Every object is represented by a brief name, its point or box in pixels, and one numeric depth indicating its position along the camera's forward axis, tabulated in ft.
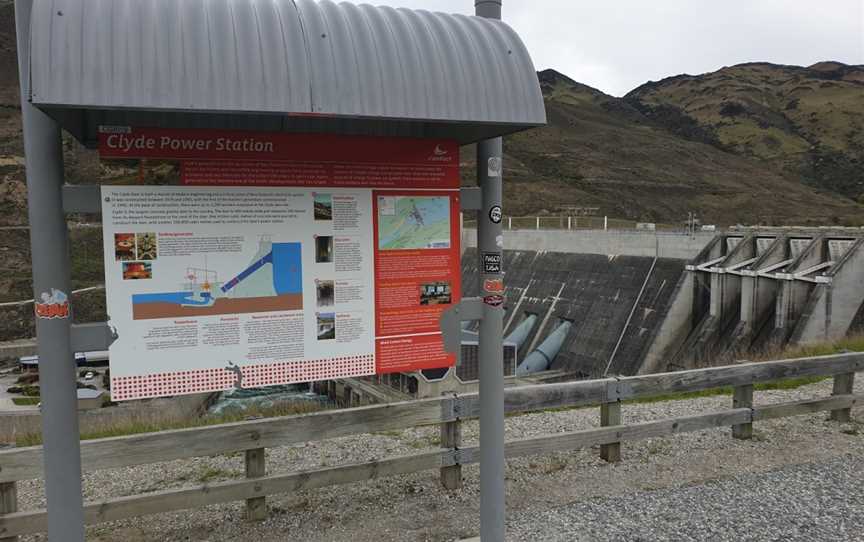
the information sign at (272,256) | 11.18
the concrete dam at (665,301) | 75.00
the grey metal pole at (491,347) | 13.44
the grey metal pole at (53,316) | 10.13
